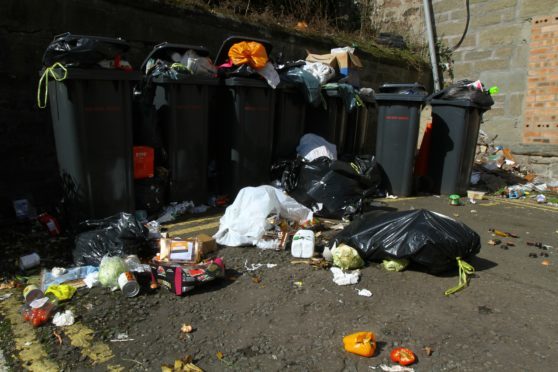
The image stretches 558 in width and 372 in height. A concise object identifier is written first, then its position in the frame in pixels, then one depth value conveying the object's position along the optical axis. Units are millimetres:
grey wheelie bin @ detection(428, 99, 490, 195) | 5395
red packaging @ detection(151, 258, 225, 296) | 2508
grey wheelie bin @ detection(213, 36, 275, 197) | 4336
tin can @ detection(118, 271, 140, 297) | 2471
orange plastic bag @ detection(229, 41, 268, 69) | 4258
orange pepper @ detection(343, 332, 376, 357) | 1994
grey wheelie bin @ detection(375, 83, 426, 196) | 5242
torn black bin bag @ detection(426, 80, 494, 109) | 5348
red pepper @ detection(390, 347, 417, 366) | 1945
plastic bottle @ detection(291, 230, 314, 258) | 3158
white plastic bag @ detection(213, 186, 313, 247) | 3344
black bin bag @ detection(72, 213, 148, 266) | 2887
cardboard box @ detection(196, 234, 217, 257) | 3127
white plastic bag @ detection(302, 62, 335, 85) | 5289
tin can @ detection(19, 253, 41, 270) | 2844
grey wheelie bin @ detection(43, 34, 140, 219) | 3172
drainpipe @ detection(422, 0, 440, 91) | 8703
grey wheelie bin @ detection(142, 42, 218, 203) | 3938
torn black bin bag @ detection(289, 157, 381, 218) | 4160
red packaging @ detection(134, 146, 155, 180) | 3777
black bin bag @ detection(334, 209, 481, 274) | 2809
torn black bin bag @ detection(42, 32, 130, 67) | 3123
